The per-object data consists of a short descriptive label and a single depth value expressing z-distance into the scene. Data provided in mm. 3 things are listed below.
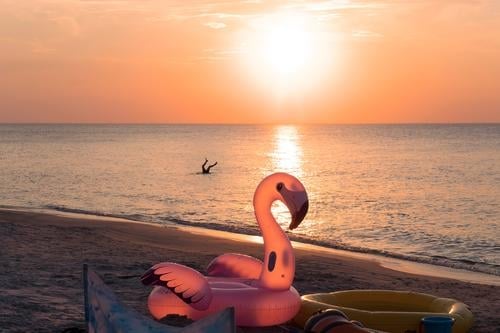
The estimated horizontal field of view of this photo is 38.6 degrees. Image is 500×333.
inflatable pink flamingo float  7863
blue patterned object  5254
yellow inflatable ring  8070
